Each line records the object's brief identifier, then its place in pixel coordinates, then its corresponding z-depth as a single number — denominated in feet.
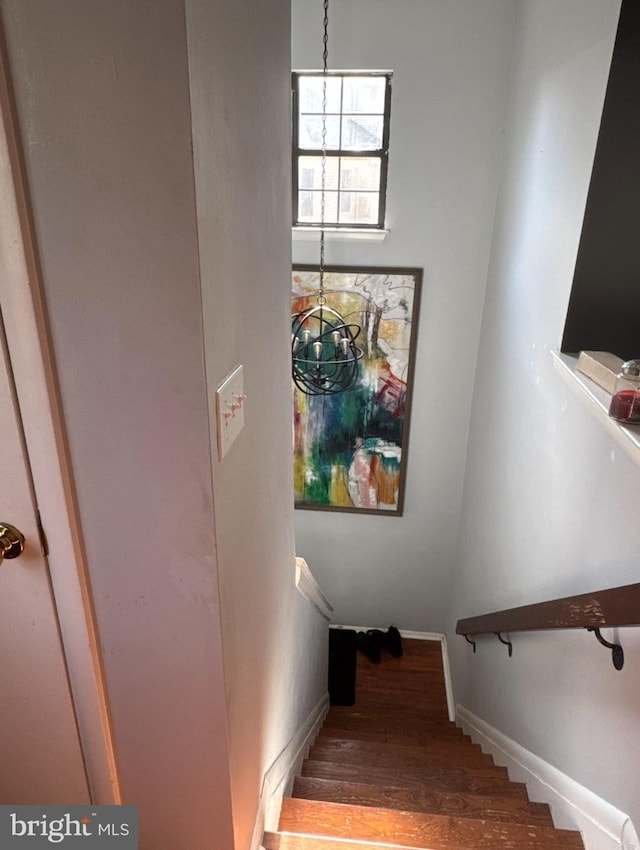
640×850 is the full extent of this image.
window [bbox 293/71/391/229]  10.07
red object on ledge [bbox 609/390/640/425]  4.17
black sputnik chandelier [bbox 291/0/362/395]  10.13
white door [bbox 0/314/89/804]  3.18
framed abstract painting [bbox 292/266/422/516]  10.98
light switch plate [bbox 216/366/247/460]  3.05
